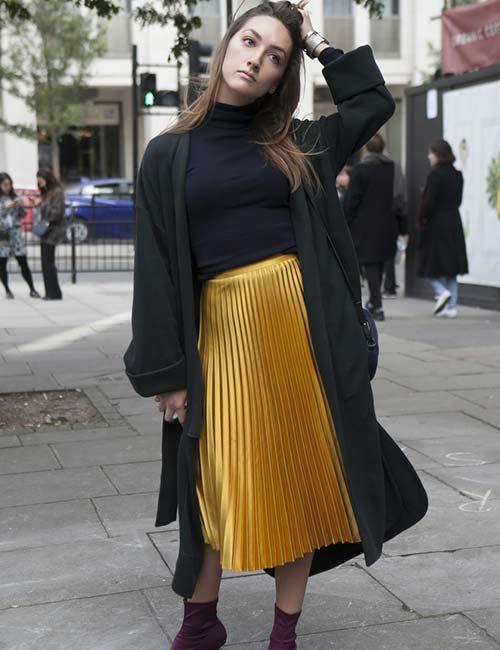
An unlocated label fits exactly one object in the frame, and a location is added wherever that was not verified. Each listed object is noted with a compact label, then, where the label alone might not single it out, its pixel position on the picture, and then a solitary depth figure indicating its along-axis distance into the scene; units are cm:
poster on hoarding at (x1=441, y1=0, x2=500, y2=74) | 1209
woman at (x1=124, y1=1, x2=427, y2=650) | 285
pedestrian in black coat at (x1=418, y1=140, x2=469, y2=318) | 1141
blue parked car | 2020
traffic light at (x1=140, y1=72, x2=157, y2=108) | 1634
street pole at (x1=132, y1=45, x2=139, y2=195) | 1729
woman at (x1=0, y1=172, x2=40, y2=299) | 1403
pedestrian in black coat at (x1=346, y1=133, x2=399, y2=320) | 1125
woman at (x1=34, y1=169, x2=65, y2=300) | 1400
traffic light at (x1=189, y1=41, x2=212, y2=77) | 1304
